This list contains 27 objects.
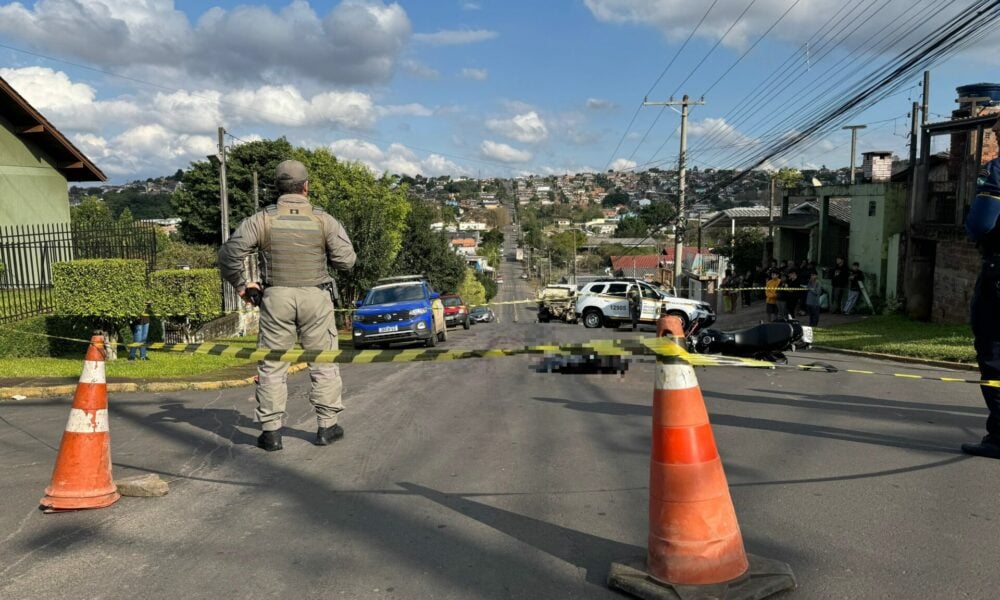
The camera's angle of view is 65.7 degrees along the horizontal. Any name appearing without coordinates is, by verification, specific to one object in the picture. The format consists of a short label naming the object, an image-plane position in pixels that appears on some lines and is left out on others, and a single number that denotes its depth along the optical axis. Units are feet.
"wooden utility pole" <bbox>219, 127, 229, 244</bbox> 89.90
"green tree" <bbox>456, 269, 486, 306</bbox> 245.04
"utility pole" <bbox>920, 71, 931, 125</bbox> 72.28
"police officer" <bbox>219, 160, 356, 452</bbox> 19.52
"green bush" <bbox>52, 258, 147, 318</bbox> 39.91
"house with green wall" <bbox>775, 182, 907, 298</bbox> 81.51
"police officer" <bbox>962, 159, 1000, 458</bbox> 17.30
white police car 79.92
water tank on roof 72.64
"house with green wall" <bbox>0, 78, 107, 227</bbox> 64.08
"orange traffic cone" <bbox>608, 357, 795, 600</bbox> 10.93
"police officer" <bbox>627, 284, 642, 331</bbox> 77.15
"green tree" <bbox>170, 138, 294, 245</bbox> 163.73
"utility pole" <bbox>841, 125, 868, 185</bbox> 144.66
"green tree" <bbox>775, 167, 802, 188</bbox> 214.28
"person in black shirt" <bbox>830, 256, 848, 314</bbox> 80.53
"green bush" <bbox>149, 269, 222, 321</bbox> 46.91
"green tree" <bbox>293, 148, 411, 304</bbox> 115.03
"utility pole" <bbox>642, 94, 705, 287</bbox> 119.14
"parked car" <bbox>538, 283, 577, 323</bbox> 106.32
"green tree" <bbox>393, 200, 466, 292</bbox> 193.98
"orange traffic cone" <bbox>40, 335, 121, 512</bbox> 14.93
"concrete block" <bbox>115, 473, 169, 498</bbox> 15.66
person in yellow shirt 73.15
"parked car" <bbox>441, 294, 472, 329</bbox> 107.14
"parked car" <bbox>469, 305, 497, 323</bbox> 172.10
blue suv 59.98
